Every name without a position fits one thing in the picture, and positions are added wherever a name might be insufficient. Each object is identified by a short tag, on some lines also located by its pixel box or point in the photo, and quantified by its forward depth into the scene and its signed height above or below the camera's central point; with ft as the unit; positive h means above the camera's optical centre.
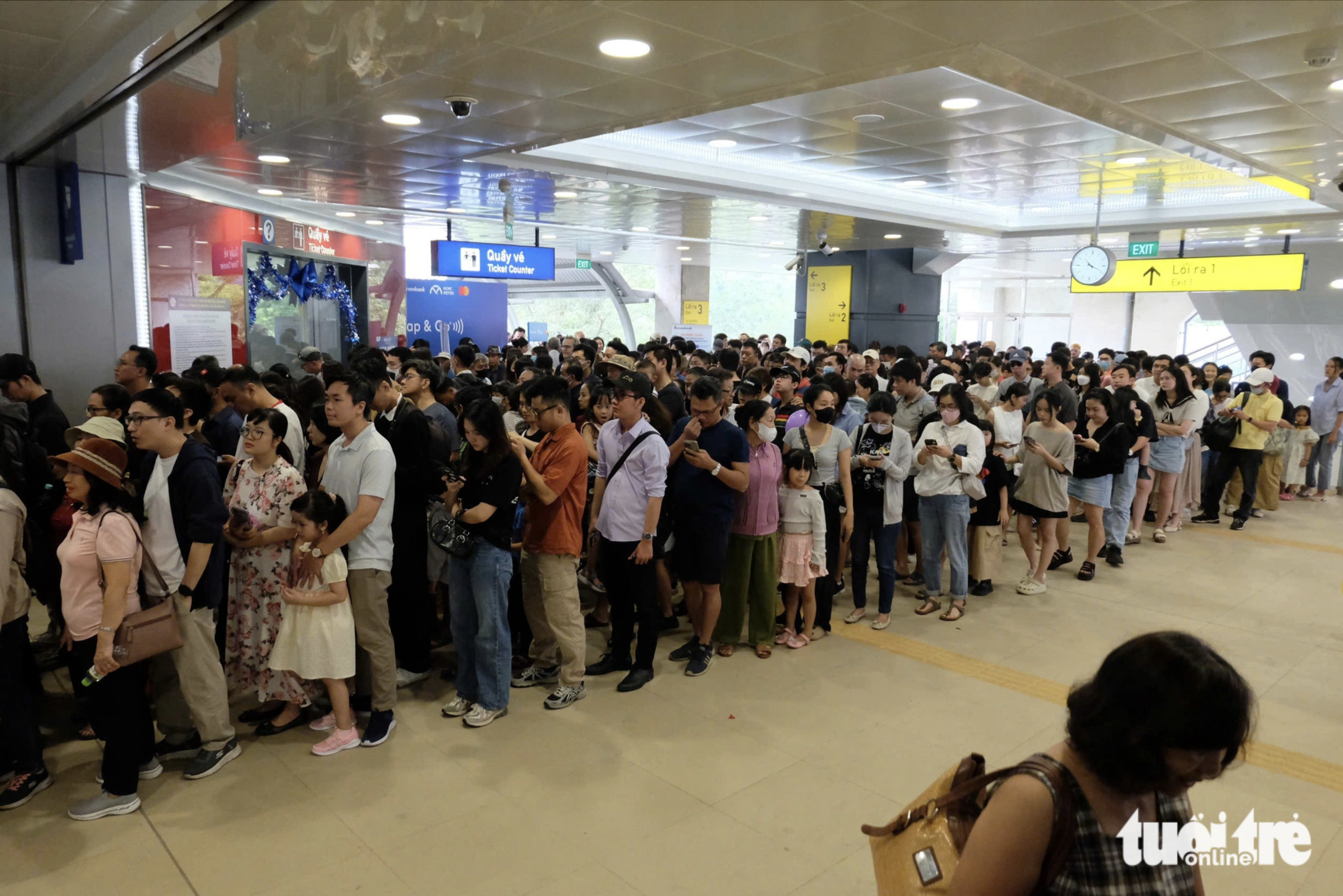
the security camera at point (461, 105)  17.22 +4.62
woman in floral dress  12.32 -3.51
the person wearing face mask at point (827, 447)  16.88 -2.15
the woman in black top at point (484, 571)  12.84 -3.72
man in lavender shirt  14.52 -2.93
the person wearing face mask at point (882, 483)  17.54 -2.97
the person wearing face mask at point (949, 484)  18.13 -3.11
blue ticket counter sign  33.09 +2.89
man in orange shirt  13.52 -3.04
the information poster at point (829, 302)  48.73 +2.13
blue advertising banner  47.09 +1.10
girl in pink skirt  16.58 -3.78
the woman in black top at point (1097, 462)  21.68 -3.02
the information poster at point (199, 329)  27.84 -0.06
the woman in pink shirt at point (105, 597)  10.28 -3.36
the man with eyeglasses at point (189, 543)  11.18 -2.86
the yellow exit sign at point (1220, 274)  35.32 +3.07
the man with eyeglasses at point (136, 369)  17.80 -0.90
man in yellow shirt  28.71 -3.19
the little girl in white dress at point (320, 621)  12.17 -4.25
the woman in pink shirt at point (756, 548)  16.01 -4.05
